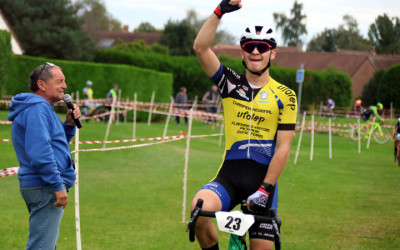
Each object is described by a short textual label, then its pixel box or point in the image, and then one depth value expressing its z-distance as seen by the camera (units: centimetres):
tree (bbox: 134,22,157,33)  11369
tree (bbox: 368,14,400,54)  8819
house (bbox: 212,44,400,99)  7281
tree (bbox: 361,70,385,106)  6012
